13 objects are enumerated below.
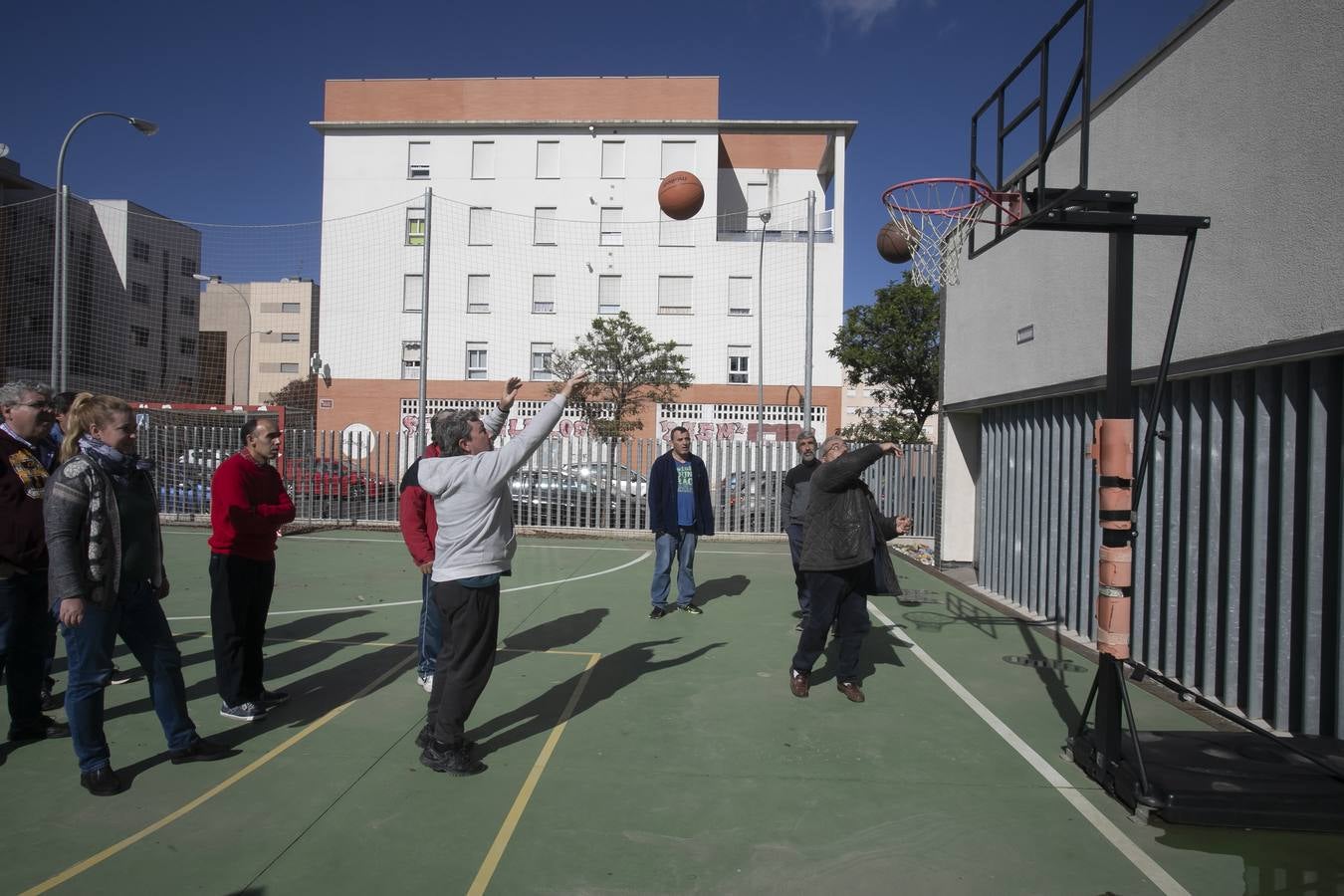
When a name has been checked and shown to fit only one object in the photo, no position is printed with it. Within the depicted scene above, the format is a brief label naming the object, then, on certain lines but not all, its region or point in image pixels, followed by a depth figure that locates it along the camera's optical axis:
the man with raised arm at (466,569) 4.14
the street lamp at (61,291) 13.06
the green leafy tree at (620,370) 27.02
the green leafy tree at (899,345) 20.50
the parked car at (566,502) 16.03
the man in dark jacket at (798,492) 7.78
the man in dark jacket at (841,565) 5.54
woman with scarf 3.79
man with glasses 4.41
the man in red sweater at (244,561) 4.85
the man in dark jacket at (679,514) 8.27
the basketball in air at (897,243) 6.75
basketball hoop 5.83
